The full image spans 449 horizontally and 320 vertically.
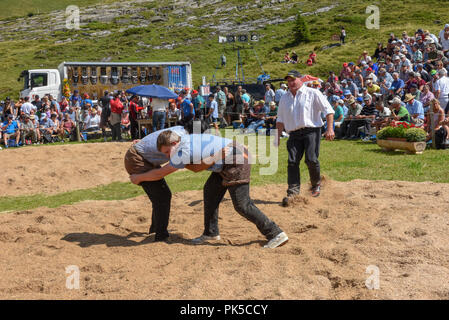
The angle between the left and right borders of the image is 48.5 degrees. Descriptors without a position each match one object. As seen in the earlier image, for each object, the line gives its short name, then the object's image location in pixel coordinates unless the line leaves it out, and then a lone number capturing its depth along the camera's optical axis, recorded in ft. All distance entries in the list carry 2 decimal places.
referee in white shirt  27.22
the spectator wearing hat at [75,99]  79.53
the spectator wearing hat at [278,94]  66.85
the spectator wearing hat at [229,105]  72.64
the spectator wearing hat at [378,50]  80.26
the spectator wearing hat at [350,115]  54.65
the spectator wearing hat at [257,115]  63.41
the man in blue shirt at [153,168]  20.88
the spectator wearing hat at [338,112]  54.49
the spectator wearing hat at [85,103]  73.00
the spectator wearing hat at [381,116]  49.73
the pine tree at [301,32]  177.45
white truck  83.82
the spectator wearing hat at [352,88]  61.87
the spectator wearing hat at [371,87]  59.41
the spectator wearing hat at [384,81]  58.64
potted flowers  40.83
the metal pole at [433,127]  42.71
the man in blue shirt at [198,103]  68.44
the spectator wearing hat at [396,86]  54.58
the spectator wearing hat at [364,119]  52.85
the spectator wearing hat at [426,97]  48.68
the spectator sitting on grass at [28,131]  65.46
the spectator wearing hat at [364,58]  72.78
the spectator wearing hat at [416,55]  65.21
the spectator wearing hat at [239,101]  71.26
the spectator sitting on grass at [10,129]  64.34
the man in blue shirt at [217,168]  18.52
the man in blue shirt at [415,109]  46.50
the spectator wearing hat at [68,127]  69.26
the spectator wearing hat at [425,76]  56.24
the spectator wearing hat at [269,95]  68.28
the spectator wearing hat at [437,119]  42.19
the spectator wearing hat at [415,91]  50.93
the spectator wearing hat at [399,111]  47.52
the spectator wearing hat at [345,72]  70.26
